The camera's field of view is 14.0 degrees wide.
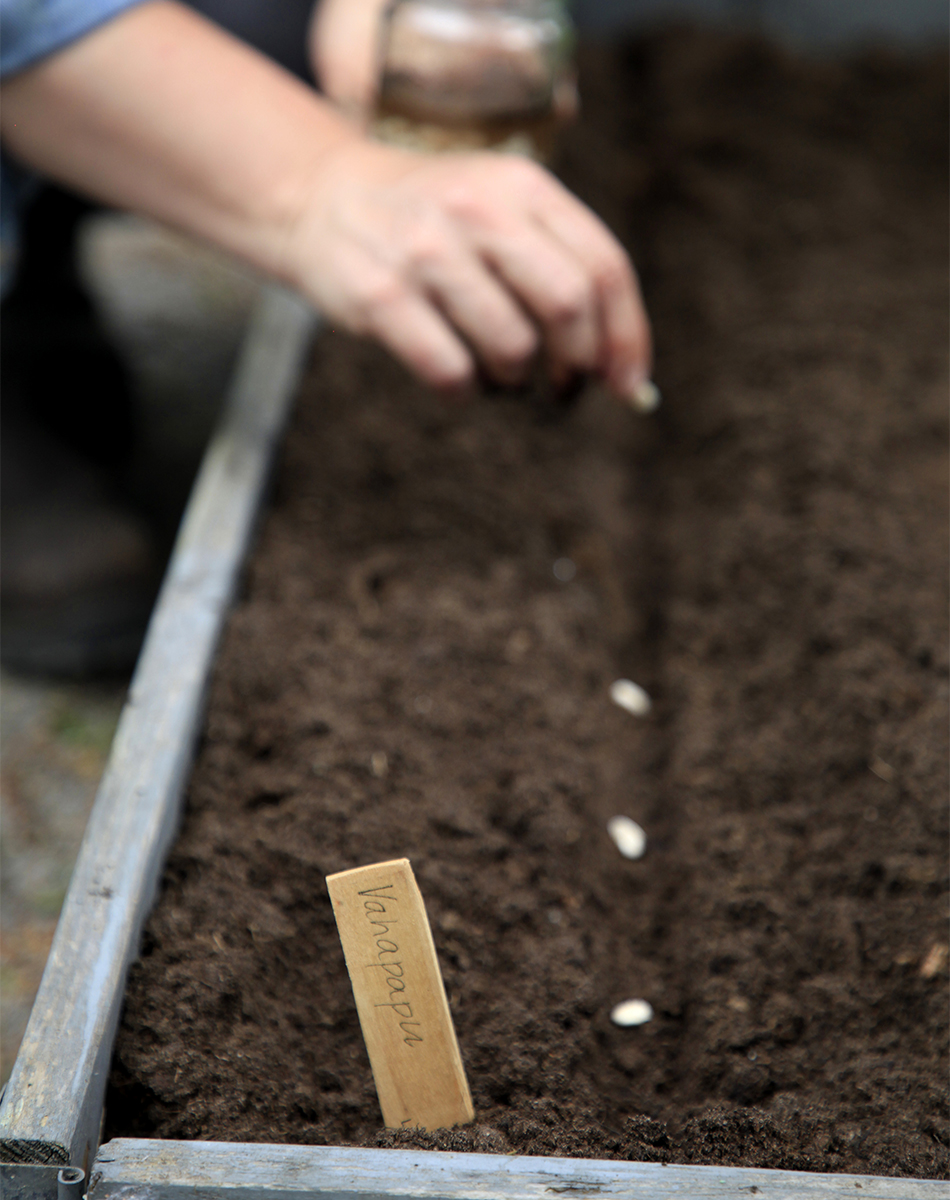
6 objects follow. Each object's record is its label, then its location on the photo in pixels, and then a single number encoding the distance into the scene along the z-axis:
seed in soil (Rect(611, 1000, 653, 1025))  1.33
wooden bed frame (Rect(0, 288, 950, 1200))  1.23
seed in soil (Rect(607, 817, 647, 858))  1.40
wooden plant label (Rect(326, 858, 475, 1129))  1.23
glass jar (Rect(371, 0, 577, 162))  1.51
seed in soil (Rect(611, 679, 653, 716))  1.47
